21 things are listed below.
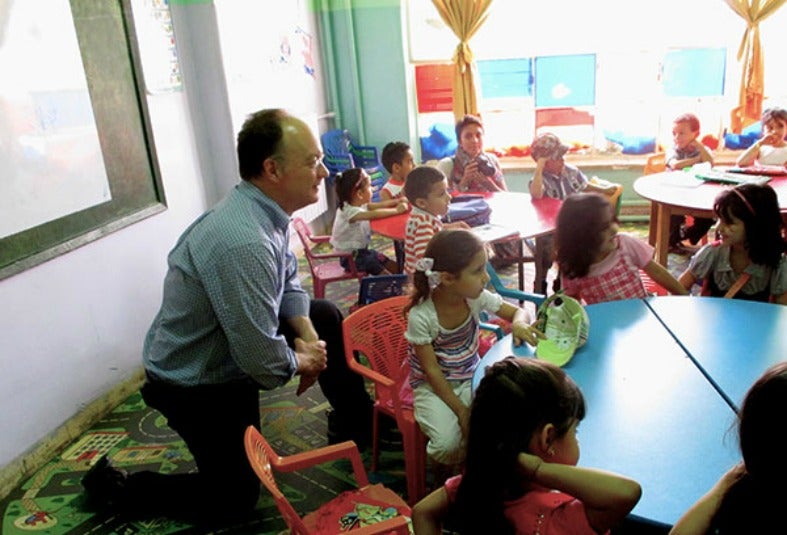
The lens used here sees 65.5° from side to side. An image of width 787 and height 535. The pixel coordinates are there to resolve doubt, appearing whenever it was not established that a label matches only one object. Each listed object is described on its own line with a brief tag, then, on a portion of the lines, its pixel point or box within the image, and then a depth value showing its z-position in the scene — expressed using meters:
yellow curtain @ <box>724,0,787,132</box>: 4.70
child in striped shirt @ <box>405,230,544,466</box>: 1.89
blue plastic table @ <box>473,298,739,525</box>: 1.25
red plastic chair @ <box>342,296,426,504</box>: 2.02
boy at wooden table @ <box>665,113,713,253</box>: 4.31
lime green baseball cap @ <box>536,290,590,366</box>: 1.78
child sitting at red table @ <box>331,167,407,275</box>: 3.58
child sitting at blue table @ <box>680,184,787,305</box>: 2.38
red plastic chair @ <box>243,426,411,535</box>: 1.34
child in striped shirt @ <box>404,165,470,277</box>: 2.85
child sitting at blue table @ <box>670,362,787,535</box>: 0.98
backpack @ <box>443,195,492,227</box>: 3.22
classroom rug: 2.25
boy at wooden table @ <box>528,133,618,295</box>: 3.74
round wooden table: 3.29
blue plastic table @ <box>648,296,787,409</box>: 1.61
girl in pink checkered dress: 2.34
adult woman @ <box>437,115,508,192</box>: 4.05
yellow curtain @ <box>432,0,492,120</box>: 5.22
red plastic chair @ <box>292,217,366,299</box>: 3.59
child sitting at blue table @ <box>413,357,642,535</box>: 1.15
